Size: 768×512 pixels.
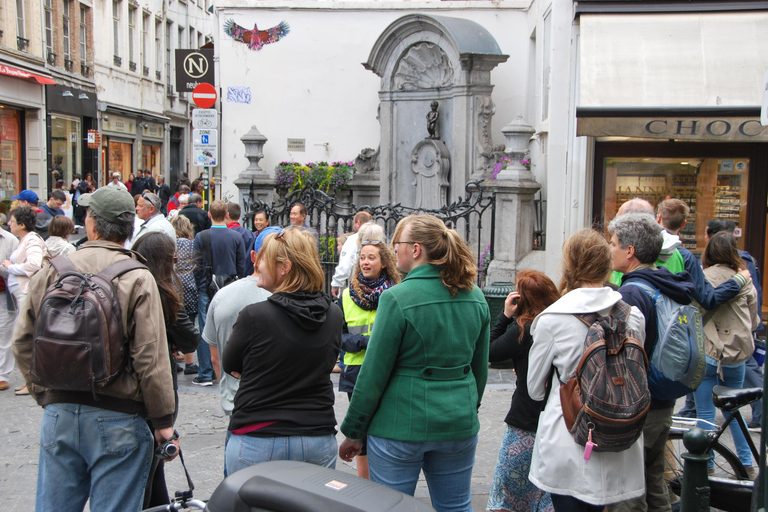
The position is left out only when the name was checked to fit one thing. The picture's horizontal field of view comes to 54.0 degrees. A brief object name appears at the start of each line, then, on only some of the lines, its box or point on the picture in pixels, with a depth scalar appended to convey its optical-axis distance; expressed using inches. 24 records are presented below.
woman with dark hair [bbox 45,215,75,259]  289.7
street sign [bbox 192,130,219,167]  467.8
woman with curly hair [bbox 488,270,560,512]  155.6
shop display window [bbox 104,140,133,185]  1238.9
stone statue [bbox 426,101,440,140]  541.0
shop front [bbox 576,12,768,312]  351.9
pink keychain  120.7
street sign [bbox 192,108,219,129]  467.5
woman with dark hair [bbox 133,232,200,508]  152.1
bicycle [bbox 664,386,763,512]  144.1
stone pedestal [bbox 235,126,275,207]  573.3
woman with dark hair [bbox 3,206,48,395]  287.6
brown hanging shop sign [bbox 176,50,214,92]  495.2
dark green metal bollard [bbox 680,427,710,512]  130.7
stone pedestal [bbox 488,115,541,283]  416.2
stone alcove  523.5
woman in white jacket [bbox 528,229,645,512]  124.8
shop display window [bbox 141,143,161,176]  1390.3
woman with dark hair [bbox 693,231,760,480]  220.2
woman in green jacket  126.0
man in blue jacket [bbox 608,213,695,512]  142.4
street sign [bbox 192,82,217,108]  463.8
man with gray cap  125.1
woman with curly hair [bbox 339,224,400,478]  182.9
